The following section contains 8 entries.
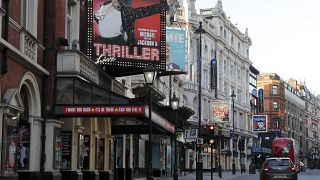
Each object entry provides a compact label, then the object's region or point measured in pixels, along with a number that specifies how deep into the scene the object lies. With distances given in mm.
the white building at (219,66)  68938
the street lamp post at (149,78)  20312
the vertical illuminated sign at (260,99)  109594
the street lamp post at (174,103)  31391
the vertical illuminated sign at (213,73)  75994
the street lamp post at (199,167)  34825
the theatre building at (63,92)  17500
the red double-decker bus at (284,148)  59375
